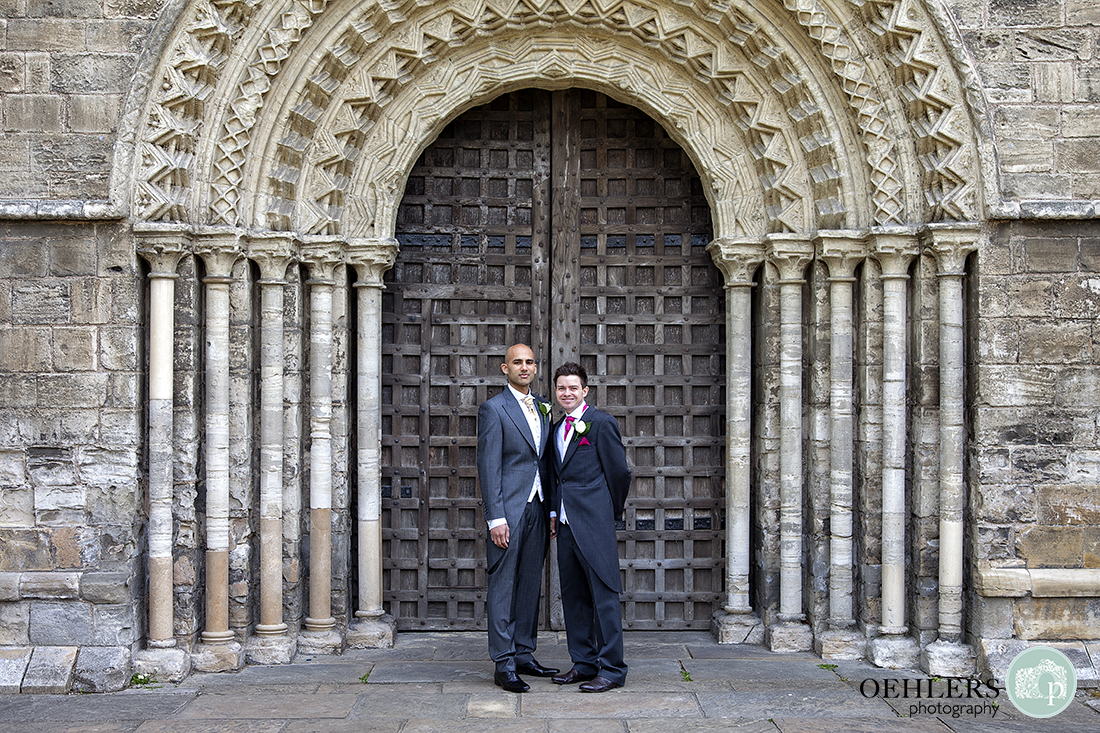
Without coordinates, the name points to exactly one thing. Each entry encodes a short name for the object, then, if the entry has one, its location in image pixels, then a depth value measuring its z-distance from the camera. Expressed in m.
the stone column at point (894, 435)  5.36
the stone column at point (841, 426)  5.50
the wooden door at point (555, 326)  6.12
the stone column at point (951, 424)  5.22
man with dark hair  4.82
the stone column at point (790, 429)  5.64
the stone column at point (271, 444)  5.43
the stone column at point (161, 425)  5.16
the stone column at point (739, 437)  5.79
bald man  4.86
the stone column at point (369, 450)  5.79
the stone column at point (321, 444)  5.57
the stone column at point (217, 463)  5.29
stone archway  5.22
